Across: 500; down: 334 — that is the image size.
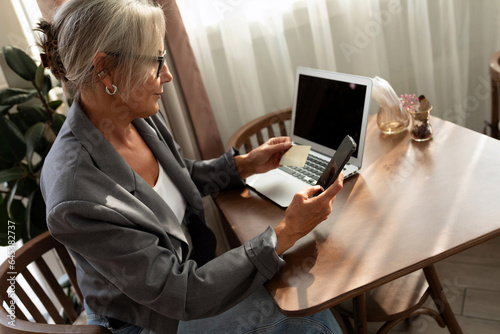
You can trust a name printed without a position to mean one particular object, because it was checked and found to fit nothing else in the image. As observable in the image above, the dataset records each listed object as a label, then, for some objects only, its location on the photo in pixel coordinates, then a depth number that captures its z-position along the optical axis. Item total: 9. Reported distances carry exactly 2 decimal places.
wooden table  1.05
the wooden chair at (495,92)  1.77
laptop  1.45
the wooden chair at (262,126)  1.91
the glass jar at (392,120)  1.61
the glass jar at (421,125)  1.52
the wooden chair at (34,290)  1.10
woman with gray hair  1.09
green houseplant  1.77
